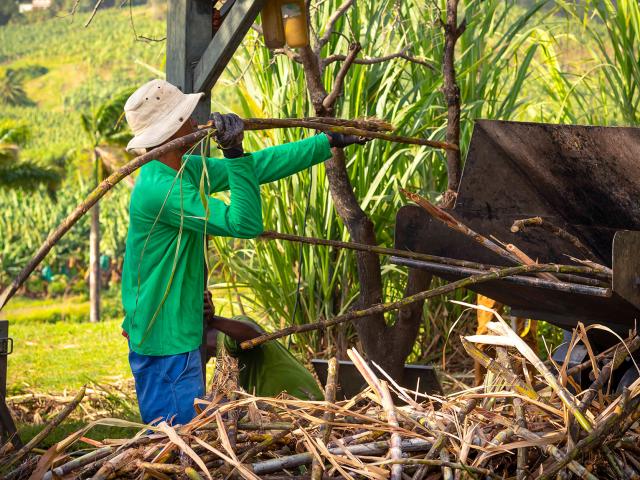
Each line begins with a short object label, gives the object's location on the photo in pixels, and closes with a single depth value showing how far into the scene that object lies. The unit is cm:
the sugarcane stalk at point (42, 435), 484
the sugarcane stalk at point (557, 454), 469
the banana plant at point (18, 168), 2597
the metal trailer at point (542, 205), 609
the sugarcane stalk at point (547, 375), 475
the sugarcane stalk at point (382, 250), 589
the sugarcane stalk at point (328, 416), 471
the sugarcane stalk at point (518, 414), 474
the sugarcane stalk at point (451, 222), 556
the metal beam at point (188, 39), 658
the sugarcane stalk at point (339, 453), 477
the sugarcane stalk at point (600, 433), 468
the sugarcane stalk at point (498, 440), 474
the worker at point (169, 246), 587
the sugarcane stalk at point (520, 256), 558
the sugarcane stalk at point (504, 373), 493
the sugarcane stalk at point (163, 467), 475
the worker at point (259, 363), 642
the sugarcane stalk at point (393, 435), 471
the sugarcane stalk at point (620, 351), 502
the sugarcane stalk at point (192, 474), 468
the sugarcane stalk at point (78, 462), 479
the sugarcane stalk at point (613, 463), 479
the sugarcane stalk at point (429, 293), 535
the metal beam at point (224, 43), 631
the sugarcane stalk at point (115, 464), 474
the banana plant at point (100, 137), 2607
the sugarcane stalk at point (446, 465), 470
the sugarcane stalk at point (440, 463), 468
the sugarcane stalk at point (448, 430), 476
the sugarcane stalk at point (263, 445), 480
